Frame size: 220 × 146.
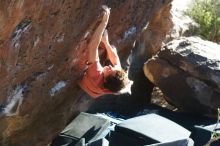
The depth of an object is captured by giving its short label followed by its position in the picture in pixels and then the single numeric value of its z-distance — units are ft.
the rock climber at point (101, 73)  19.81
